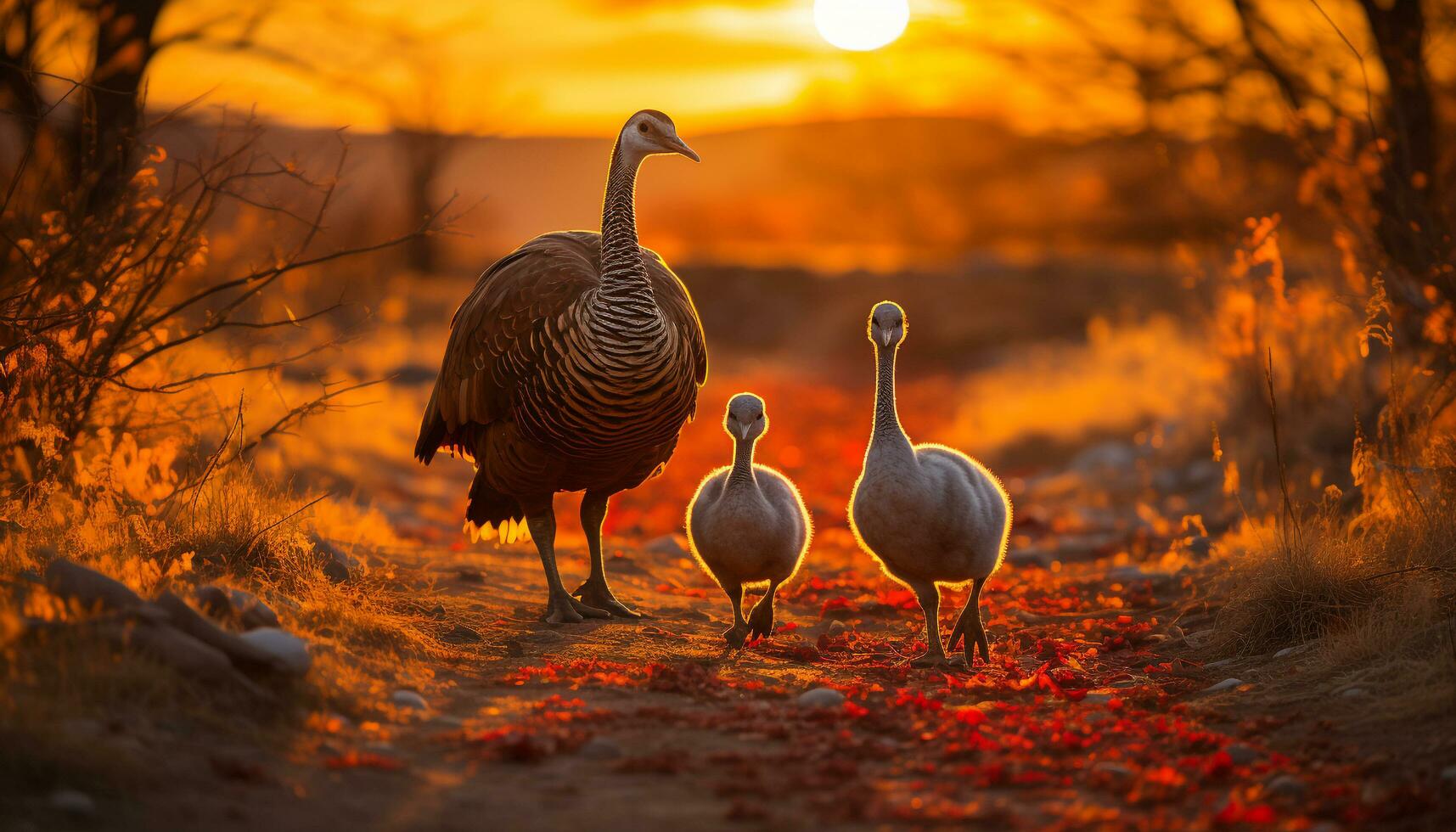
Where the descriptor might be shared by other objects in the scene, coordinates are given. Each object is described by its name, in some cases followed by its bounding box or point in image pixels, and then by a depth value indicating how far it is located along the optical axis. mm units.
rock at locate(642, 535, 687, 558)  19734
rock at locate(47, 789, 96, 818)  7695
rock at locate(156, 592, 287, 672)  9812
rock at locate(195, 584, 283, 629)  10844
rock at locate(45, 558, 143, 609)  9977
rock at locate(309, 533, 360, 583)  14211
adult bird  13289
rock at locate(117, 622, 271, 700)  9492
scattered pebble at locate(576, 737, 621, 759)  9570
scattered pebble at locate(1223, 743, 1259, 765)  9687
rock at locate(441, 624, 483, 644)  13031
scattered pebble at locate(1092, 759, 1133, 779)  9281
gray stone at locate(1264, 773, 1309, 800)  8828
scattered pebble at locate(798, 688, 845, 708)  11031
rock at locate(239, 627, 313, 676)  9836
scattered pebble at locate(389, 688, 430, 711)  10539
